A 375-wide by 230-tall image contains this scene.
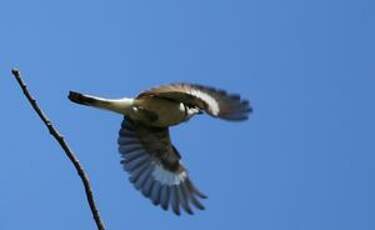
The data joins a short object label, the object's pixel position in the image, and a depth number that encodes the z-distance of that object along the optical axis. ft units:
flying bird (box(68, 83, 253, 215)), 35.65
